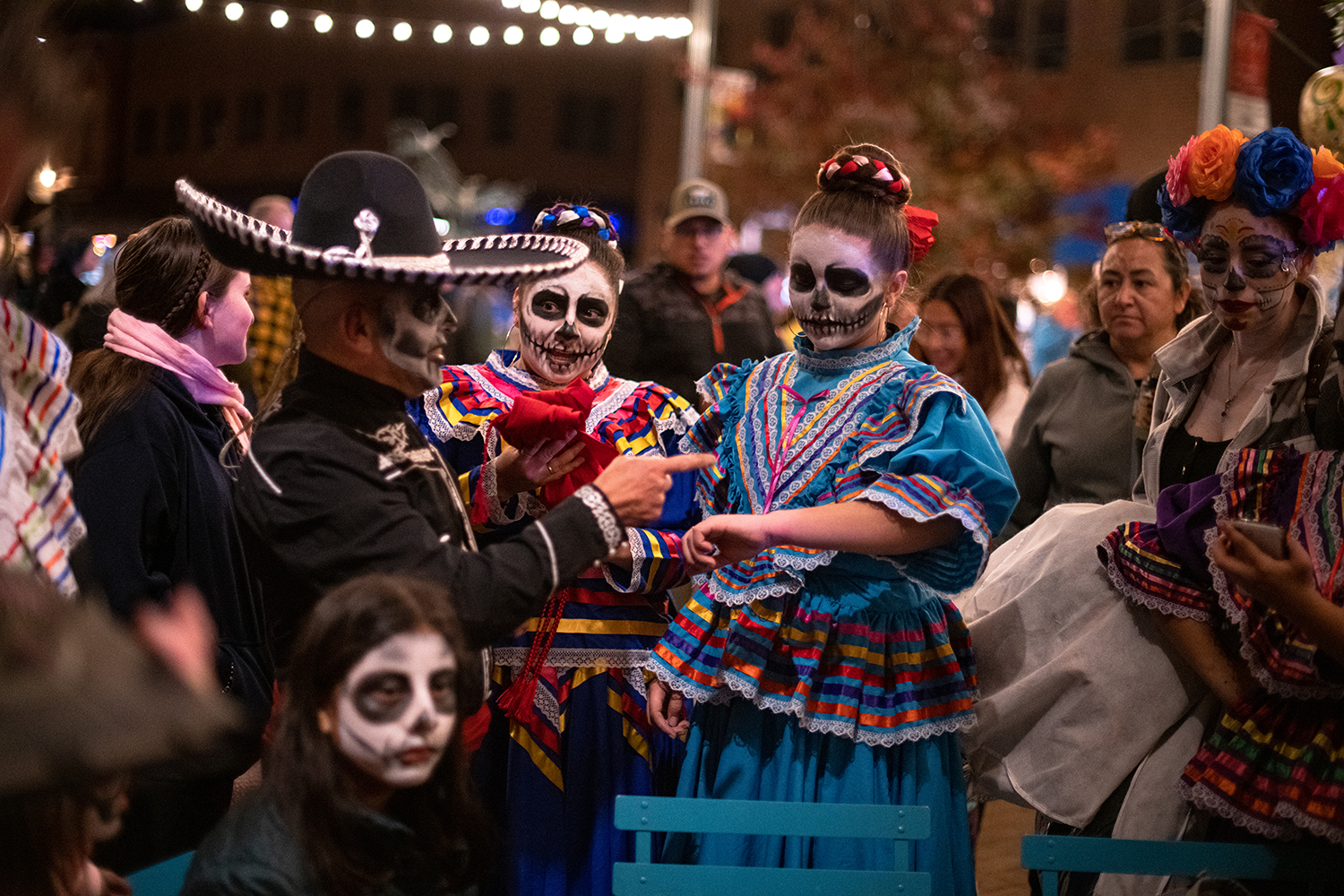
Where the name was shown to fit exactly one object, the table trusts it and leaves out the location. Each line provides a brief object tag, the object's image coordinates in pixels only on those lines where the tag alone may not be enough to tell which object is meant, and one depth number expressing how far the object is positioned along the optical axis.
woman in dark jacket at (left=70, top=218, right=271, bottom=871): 2.56
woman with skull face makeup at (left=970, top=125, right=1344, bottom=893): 2.31
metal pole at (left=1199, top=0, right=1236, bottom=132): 7.11
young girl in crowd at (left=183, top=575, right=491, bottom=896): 1.60
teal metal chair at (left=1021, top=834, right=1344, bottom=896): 2.20
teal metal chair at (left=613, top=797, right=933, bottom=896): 2.15
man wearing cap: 5.27
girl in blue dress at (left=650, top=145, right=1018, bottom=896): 2.34
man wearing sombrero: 1.88
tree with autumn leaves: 14.78
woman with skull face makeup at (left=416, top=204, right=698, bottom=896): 2.73
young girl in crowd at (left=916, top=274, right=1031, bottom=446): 4.70
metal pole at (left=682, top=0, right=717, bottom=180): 10.07
